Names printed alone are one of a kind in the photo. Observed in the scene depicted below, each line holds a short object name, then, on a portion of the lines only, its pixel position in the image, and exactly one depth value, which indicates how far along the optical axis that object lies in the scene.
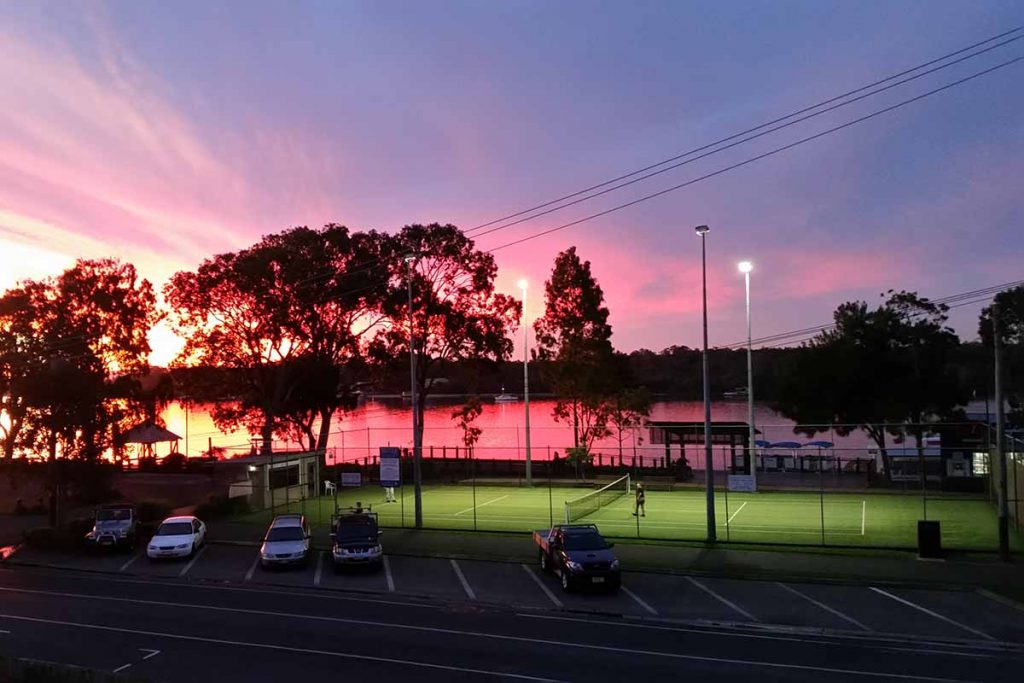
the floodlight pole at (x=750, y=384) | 39.57
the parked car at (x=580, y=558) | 20.11
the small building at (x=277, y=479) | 39.78
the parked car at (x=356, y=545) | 23.95
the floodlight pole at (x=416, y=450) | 30.72
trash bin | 23.22
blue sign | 31.45
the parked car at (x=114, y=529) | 28.25
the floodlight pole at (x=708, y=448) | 26.21
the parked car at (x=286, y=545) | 24.38
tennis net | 34.69
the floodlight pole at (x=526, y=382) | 49.86
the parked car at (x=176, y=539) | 26.45
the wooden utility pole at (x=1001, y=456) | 22.09
